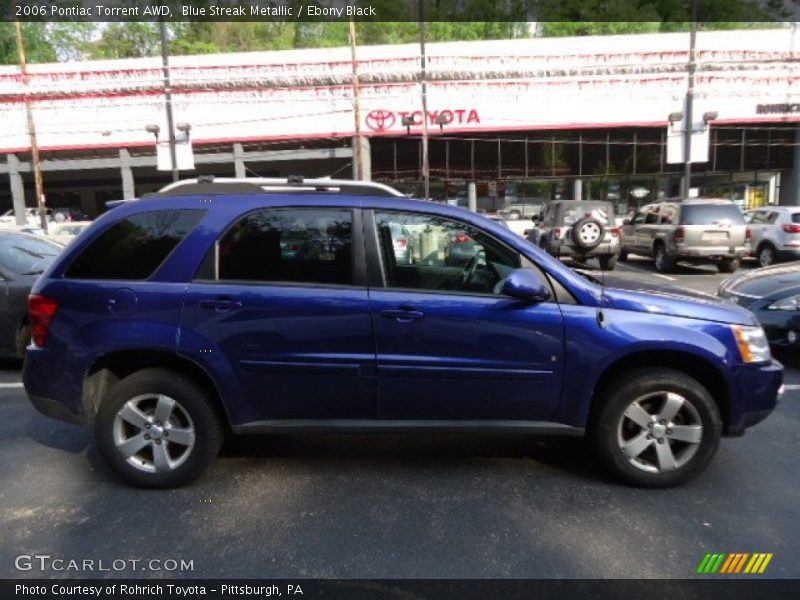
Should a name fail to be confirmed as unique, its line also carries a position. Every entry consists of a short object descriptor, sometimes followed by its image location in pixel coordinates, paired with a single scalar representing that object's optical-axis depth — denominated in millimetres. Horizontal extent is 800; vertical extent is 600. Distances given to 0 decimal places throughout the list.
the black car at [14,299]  5641
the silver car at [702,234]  12734
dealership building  24422
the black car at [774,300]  5535
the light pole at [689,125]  20312
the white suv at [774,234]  13180
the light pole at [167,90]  19938
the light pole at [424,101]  21078
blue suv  3217
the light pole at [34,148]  22014
